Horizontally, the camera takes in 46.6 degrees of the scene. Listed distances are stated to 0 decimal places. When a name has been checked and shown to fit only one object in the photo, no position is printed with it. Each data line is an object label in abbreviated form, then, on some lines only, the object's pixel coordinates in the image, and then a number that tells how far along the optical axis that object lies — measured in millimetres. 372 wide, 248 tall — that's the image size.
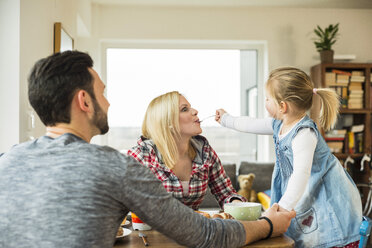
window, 5066
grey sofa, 4243
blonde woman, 1892
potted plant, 4734
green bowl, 1405
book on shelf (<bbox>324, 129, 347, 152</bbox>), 4809
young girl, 1585
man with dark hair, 912
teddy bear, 4184
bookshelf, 4785
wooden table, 1257
